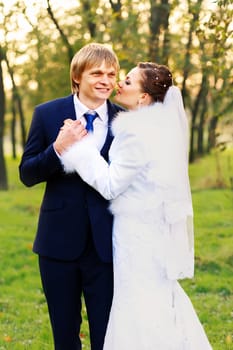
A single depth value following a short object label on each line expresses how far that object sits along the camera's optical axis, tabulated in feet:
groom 11.76
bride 11.25
